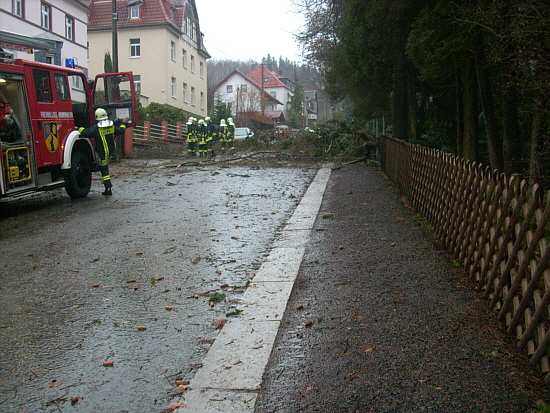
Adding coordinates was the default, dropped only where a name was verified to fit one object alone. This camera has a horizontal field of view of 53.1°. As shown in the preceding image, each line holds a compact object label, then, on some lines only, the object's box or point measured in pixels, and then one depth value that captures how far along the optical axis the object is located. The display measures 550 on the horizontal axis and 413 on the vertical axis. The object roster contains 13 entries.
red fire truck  9.47
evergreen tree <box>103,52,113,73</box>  37.27
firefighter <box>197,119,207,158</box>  25.53
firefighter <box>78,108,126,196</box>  11.65
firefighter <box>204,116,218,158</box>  25.55
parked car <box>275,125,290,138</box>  27.50
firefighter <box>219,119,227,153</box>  27.41
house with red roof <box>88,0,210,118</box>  45.66
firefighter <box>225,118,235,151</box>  26.78
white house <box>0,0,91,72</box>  23.92
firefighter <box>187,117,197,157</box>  27.17
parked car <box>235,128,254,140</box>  40.28
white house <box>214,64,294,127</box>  64.50
